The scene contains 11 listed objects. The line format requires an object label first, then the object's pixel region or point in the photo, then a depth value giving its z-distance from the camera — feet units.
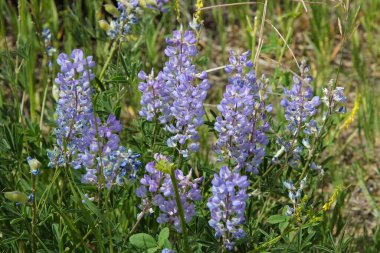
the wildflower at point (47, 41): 5.60
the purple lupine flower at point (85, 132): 4.37
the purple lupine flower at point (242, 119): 4.33
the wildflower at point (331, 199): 4.22
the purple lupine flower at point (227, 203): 4.18
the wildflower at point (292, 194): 4.50
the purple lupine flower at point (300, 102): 4.49
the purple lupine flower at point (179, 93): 4.32
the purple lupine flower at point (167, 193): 4.31
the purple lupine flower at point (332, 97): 4.48
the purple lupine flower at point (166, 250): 4.34
